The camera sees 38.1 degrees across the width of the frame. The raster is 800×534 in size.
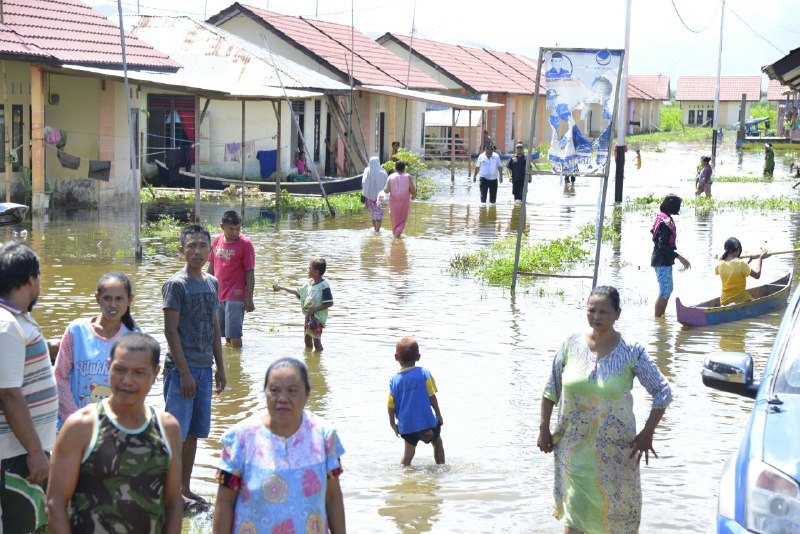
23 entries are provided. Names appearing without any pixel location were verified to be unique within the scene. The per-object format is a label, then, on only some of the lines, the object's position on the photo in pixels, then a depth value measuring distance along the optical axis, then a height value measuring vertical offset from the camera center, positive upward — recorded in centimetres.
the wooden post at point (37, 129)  2095 +8
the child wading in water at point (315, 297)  1092 -145
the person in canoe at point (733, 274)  1318 -133
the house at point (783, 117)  4138 +196
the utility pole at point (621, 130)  2889 +58
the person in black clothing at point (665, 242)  1307 -99
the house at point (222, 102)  2948 +103
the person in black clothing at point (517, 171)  2832 -53
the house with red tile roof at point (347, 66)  3628 +262
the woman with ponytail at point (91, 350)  557 -103
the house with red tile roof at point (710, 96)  11256 +589
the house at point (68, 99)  2116 +73
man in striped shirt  474 -113
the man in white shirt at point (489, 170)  2817 -52
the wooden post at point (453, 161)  3619 -44
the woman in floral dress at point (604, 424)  574 -134
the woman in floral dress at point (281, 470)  420 -119
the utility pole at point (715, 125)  5147 +132
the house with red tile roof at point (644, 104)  8606 +405
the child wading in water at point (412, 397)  762 -165
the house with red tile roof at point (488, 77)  4978 +330
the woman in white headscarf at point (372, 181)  2261 -71
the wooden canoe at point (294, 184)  2789 -104
